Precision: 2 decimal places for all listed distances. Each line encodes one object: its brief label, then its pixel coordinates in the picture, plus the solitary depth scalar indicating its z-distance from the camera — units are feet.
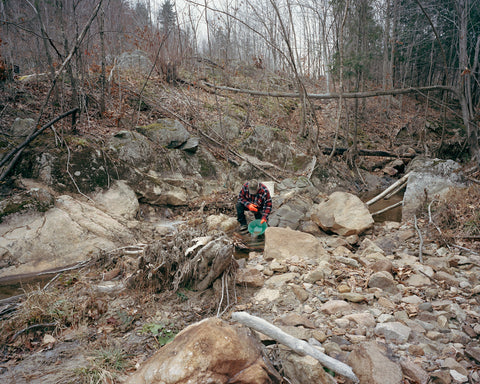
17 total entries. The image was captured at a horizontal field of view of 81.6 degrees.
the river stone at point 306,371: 6.08
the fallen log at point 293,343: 6.18
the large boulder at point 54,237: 15.46
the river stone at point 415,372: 6.44
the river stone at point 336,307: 9.43
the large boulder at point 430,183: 19.76
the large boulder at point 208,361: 5.35
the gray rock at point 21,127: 21.85
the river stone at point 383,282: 10.64
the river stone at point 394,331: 7.88
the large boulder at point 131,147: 24.85
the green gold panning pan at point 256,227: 21.15
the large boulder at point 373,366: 6.33
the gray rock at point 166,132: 28.50
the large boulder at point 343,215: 18.79
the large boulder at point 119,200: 21.38
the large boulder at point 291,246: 14.84
